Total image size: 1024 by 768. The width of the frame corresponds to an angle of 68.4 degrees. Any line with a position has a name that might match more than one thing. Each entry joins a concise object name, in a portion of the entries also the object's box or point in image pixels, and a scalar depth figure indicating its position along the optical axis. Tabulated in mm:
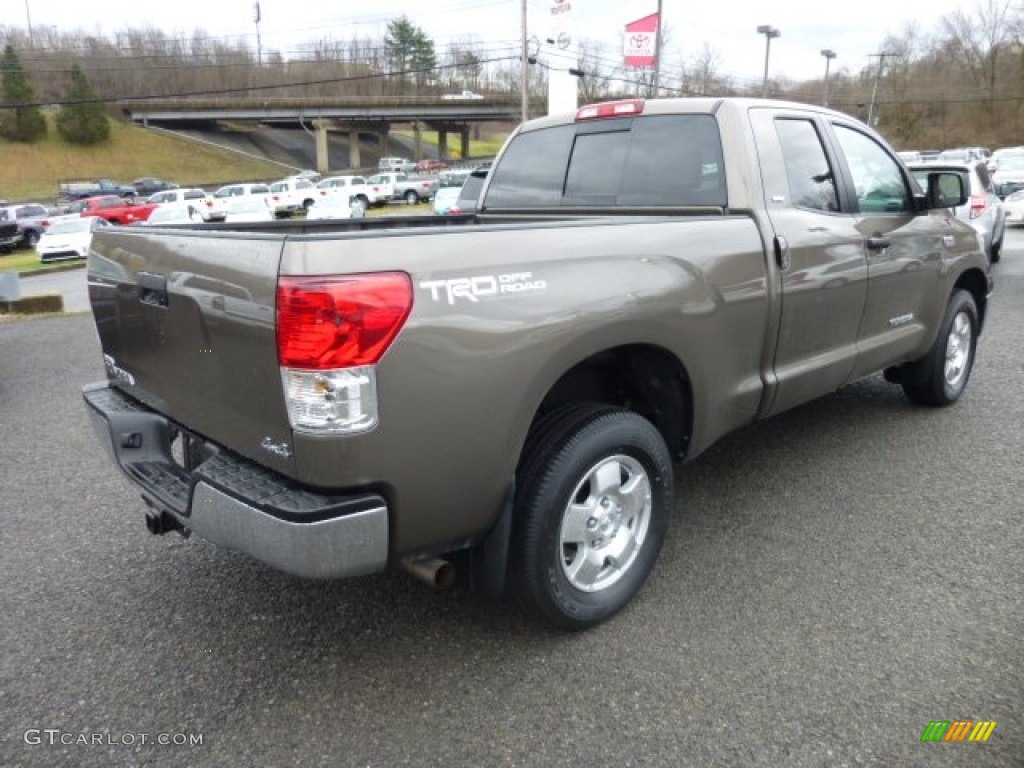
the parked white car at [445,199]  20328
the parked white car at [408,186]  42781
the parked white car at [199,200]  31344
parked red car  29406
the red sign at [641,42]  21203
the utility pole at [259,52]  81812
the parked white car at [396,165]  63250
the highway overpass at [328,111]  75206
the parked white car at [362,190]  40500
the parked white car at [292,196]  38022
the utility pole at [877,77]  64250
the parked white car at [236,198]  31072
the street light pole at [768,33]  44969
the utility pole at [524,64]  30409
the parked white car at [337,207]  30562
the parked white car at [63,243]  21406
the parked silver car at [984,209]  10852
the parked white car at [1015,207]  17944
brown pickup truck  2068
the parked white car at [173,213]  23433
